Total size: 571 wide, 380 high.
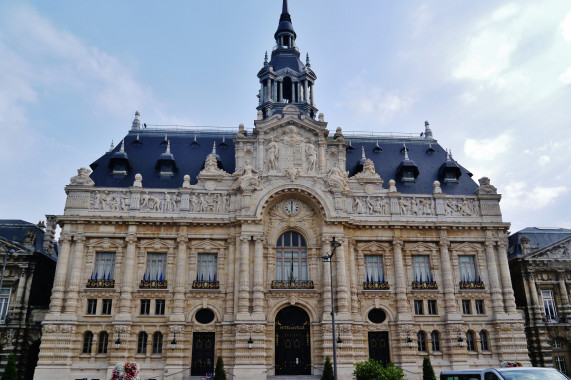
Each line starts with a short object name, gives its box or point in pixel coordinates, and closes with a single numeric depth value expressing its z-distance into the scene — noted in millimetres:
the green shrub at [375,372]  25078
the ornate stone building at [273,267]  35031
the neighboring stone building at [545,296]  39375
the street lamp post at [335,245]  25133
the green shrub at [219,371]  30614
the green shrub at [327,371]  31595
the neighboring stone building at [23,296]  36500
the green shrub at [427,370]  30656
